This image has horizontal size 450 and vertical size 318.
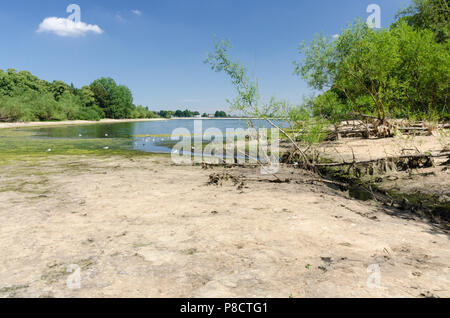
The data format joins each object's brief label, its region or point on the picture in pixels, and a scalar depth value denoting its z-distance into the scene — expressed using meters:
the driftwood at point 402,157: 10.09
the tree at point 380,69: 16.95
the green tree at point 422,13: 27.50
